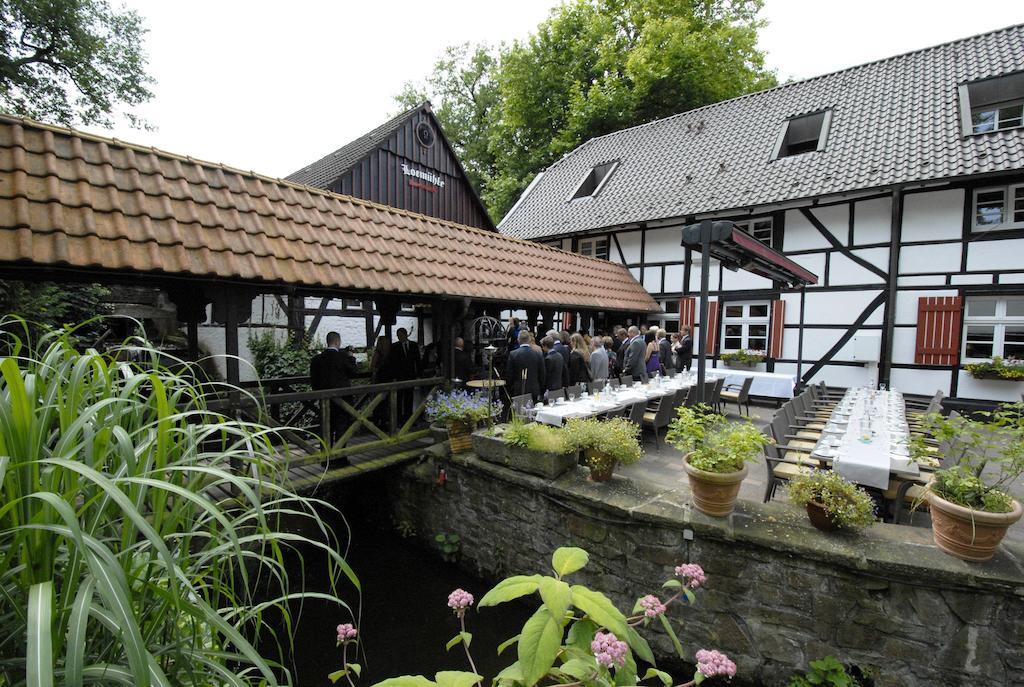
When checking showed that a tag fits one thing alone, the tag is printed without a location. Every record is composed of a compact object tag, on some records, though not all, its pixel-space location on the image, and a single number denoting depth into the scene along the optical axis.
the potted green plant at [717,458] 3.61
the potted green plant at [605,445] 4.44
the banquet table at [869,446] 3.80
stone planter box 4.70
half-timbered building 8.60
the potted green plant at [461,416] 5.61
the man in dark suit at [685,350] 9.85
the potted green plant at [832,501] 3.38
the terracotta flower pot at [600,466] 4.48
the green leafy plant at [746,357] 10.74
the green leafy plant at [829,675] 3.29
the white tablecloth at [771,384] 9.59
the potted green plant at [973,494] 2.90
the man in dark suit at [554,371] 6.95
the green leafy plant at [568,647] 1.15
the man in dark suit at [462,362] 7.75
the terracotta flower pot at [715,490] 3.59
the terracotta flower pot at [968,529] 2.92
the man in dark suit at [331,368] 5.70
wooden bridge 4.89
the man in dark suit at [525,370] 6.64
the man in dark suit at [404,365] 7.12
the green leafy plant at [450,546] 5.53
